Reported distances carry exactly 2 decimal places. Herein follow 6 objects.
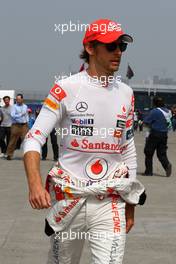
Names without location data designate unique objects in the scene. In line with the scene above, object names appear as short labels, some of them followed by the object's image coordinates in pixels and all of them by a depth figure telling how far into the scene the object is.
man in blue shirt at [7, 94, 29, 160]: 16.33
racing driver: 3.70
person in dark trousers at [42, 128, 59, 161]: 16.47
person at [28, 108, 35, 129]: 17.41
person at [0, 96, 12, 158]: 17.00
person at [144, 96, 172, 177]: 13.46
